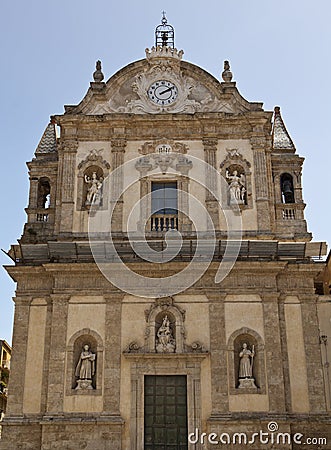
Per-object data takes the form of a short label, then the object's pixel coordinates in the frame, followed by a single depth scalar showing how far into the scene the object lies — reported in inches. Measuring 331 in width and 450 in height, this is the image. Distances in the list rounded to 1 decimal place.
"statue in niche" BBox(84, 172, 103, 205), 847.7
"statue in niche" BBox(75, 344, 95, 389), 755.4
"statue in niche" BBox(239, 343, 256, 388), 751.7
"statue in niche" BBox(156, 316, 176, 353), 766.5
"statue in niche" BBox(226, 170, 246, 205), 841.5
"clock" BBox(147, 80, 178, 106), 907.4
